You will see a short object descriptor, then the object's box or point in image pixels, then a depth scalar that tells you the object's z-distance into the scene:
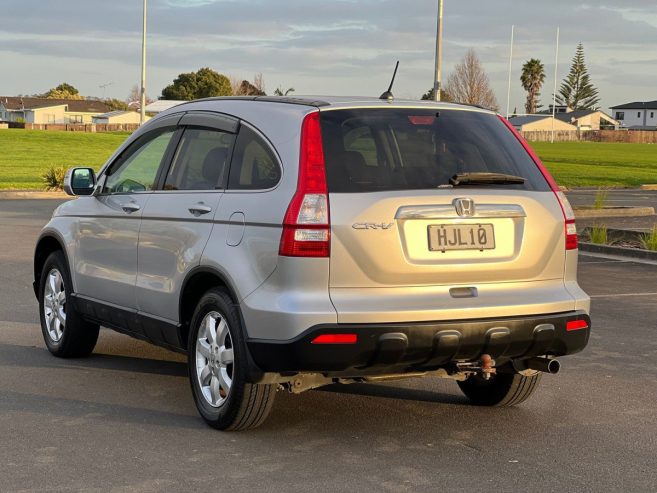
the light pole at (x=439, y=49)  30.05
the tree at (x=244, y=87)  122.67
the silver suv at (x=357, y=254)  5.53
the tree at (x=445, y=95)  103.93
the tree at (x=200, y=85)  133.38
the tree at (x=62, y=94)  191.00
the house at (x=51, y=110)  161.12
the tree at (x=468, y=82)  108.25
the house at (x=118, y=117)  157.12
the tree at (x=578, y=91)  188.75
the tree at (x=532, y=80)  157.50
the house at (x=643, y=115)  193.69
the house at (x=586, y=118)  167.66
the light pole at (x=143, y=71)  47.95
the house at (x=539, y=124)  153.04
